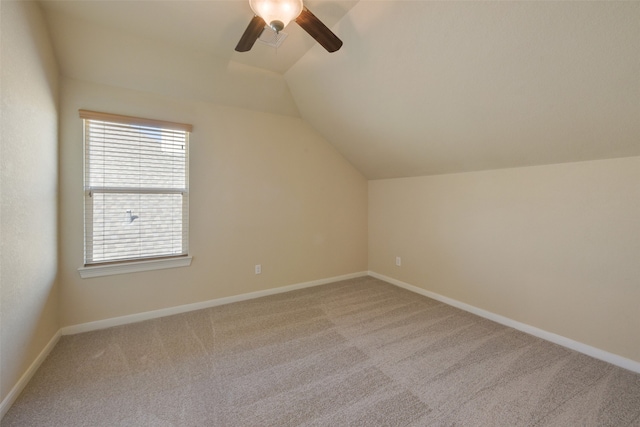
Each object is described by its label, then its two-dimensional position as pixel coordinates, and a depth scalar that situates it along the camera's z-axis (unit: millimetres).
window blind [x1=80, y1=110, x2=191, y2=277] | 2428
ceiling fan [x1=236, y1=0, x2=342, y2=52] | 1419
